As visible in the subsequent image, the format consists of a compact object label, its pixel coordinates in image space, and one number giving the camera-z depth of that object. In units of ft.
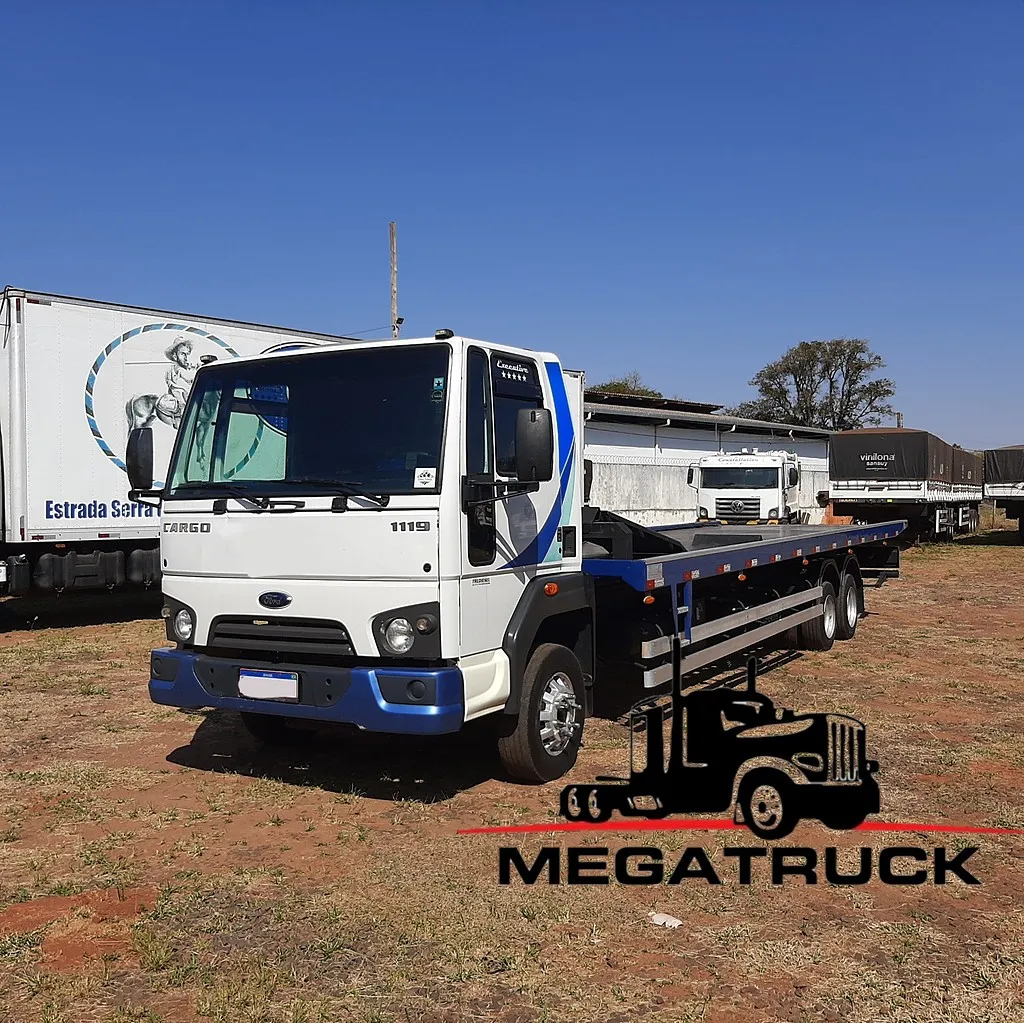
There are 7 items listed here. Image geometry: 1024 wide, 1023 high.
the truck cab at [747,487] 68.39
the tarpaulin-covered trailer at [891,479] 92.53
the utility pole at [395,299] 80.59
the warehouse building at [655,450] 95.09
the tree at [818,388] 240.32
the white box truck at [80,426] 37.22
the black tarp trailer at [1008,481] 97.55
